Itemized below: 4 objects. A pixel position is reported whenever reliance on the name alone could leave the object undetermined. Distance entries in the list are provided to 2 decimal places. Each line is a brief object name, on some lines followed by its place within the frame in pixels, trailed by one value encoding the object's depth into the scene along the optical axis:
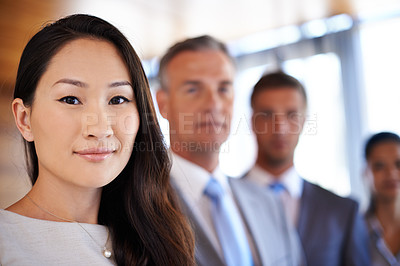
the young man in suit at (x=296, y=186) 1.75
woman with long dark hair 0.89
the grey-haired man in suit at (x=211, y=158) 1.42
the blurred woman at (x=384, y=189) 1.97
